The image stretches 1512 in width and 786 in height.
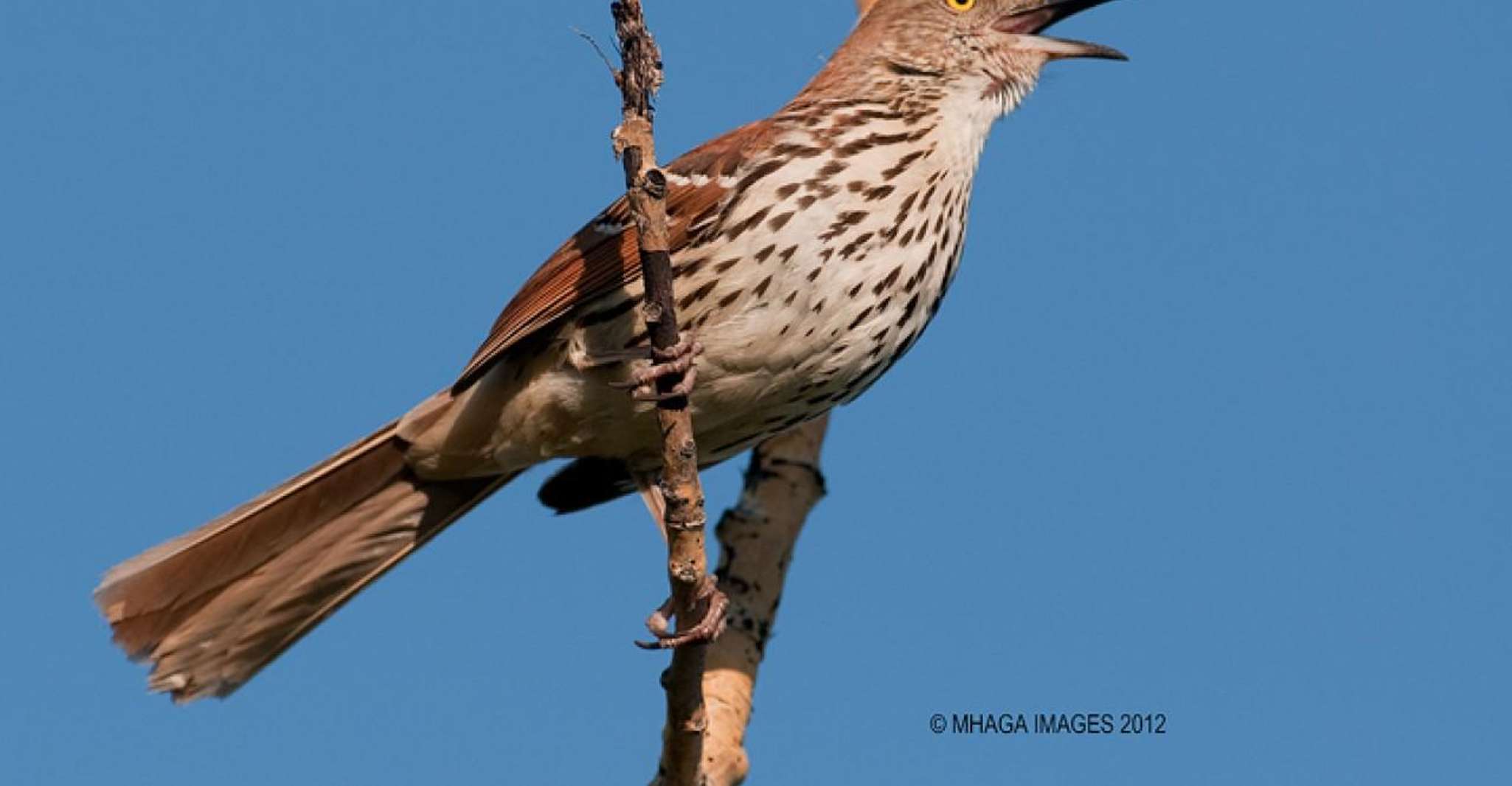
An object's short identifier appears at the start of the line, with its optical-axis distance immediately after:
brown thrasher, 8.30
